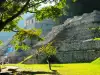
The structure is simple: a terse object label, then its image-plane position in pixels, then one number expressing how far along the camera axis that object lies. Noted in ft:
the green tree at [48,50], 71.42
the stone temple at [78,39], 89.93
